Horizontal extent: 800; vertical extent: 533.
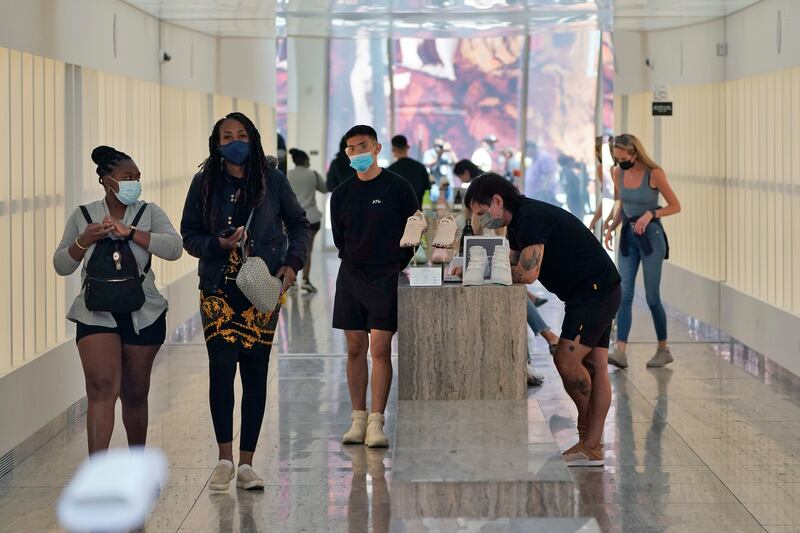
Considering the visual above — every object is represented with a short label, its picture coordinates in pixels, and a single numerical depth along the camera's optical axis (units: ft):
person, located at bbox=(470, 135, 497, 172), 72.08
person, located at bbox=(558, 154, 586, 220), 69.77
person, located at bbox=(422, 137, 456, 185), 64.74
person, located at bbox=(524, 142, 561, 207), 70.64
